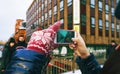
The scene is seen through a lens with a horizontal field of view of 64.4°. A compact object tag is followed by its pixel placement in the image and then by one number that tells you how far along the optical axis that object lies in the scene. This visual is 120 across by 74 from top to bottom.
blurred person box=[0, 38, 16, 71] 2.22
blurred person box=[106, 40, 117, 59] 3.87
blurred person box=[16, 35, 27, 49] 1.91
